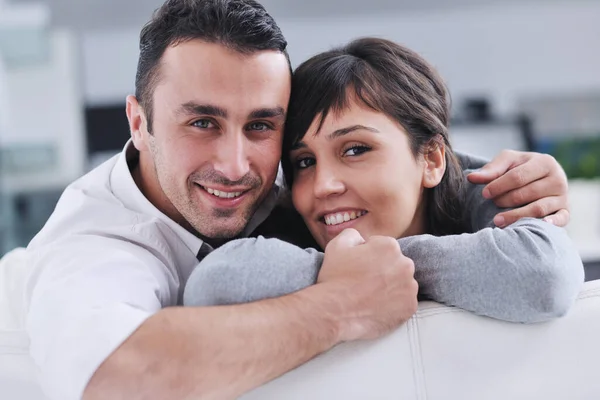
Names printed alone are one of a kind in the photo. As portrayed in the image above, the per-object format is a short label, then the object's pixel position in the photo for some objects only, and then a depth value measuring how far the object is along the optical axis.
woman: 1.04
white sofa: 1.01
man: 0.95
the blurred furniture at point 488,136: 5.87
